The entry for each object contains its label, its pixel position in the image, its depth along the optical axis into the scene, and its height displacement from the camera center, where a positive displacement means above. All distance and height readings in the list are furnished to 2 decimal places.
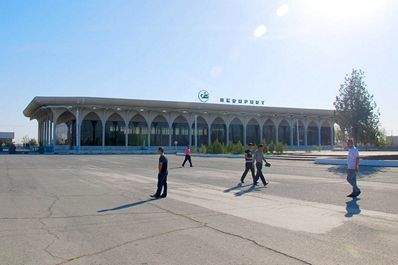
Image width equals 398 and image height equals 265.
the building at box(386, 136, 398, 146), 109.31 +0.75
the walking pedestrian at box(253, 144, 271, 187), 16.06 -0.68
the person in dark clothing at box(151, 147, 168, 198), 12.70 -1.02
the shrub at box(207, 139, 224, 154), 52.84 -0.52
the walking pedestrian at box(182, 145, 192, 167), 29.85 -0.75
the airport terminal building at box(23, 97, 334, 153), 70.50 +4.32
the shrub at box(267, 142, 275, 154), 51.58 -0.59
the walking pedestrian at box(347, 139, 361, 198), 12.16 -0.74
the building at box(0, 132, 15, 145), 142.32 +4.23
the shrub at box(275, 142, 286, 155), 49.84 -0.59
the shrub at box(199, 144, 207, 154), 54.22 -0.77
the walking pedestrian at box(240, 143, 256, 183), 17.06 -0.70
